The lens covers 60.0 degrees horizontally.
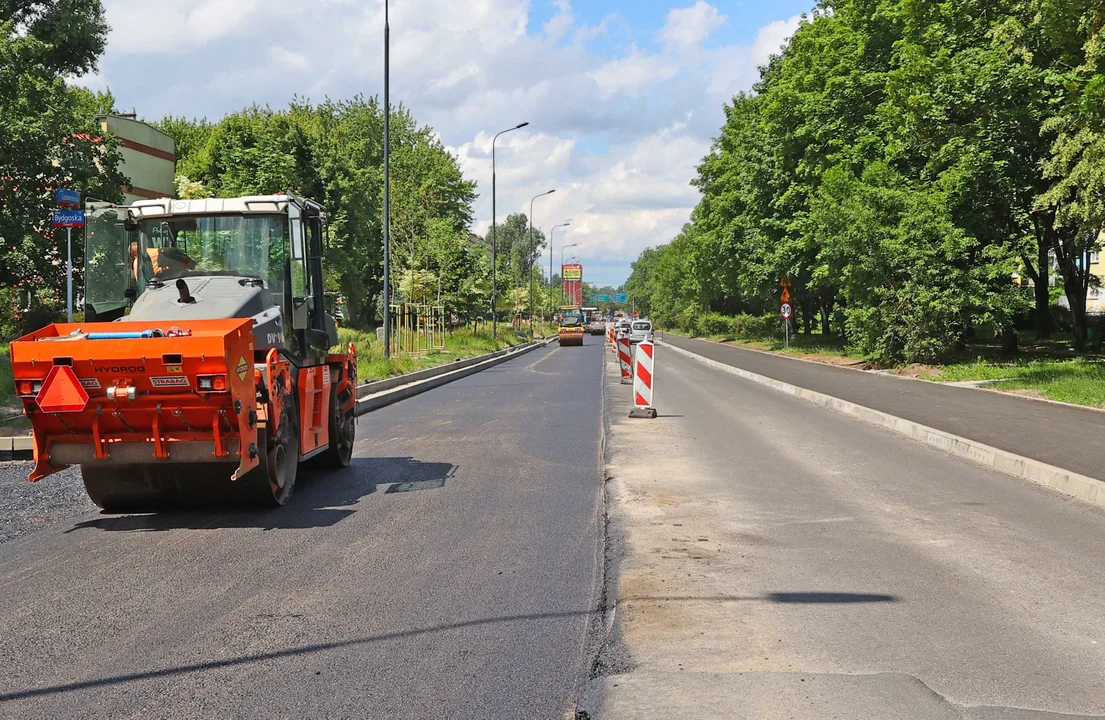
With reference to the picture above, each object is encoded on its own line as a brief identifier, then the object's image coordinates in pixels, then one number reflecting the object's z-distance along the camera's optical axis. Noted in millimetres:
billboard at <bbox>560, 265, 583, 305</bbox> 185000
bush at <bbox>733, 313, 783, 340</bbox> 62031
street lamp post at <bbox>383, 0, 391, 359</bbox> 26688
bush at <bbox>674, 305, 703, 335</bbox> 93000
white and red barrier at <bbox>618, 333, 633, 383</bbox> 22969
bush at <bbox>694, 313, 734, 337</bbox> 78344
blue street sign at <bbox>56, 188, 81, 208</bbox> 12375
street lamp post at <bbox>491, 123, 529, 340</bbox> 48969
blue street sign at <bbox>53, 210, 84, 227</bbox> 12478
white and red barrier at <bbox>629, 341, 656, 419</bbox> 16562
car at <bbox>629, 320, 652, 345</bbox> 62362
